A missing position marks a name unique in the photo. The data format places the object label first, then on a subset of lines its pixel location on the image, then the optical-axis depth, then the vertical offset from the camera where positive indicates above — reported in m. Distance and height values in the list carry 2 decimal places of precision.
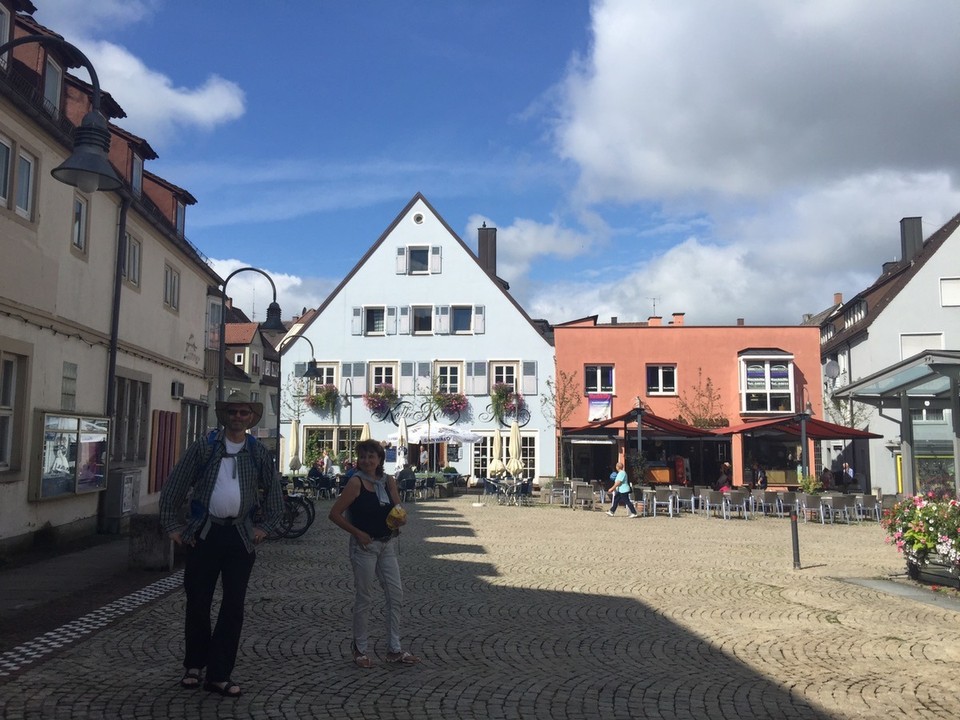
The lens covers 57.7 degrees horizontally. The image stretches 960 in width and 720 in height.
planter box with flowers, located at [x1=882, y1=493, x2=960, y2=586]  10.07 -0.92
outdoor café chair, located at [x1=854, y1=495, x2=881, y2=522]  21.19 -1.15
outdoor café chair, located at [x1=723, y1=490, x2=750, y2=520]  21.70 -1.14
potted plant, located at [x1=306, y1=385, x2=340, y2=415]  36.66 +2.30
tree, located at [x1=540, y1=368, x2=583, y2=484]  36.16 +2.44
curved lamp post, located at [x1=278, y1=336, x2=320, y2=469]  26.02 +2.68
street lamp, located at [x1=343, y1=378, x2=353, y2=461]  36.81 +2.66
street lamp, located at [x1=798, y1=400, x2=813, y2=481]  20.45 +0.73
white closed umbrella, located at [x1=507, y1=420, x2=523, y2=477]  27.25 -0.01
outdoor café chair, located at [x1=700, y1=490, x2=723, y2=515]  21.78 -1.08
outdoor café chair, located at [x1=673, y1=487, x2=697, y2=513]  22.69 -1.06
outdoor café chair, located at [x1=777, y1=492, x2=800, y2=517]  22.34 -1.13
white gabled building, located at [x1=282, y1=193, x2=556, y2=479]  36.28 +4.62
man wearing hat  5.38 -0.50
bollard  12.40 -1.31
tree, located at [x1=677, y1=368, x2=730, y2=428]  36.00 +2.18
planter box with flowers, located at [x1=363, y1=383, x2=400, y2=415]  36.56 +2.31
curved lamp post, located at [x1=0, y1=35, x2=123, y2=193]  6.89 +2.37
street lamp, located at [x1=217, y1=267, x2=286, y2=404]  16.36 +2.81
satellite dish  30.08 +3.00
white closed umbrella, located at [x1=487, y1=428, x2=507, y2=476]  26.97 -0.38
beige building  11.83 +2.21
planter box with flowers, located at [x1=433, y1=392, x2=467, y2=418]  36.16 +2.13
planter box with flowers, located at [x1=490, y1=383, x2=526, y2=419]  36.06 +2.13
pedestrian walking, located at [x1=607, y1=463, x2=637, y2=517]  21.47 -0.87
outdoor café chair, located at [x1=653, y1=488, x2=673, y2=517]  22.19 -1.03
